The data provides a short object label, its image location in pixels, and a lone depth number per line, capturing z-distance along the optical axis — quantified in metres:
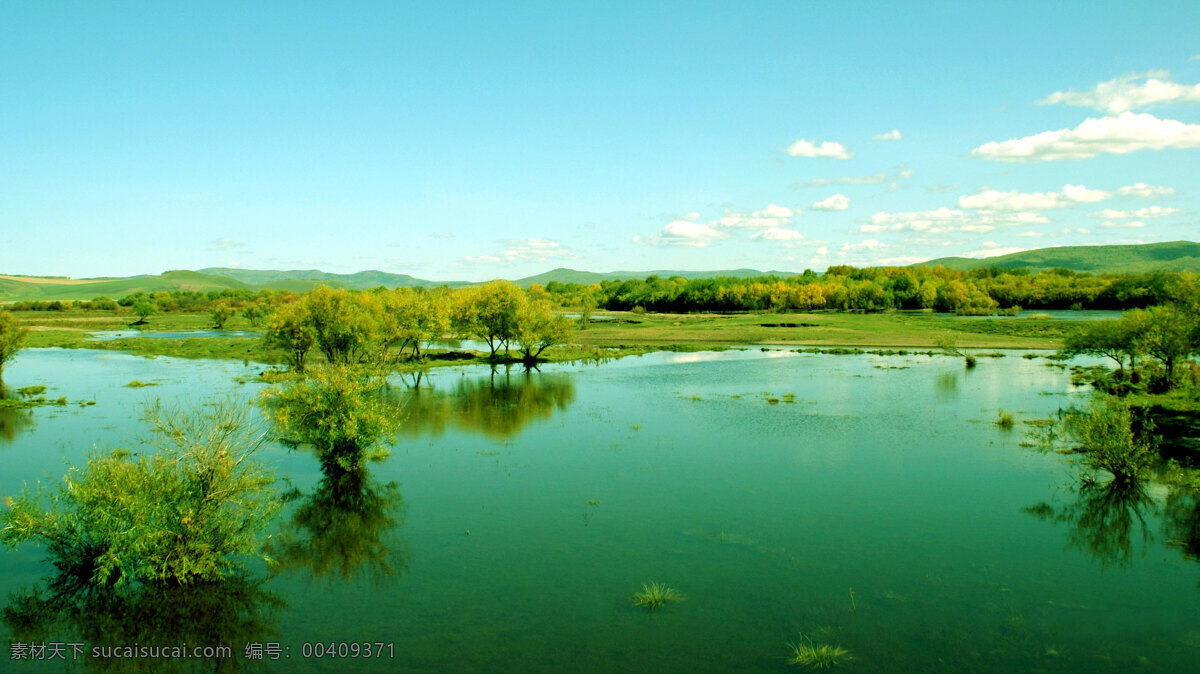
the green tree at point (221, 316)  131.93
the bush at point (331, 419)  30.89
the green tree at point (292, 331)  61.22
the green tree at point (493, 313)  75.50
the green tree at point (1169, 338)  45.81
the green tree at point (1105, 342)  49.53
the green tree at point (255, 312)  121.72
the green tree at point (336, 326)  61.34
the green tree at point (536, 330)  74.56
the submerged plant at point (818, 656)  16.48
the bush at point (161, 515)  19.59
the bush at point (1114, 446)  28.83
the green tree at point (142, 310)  151.50
